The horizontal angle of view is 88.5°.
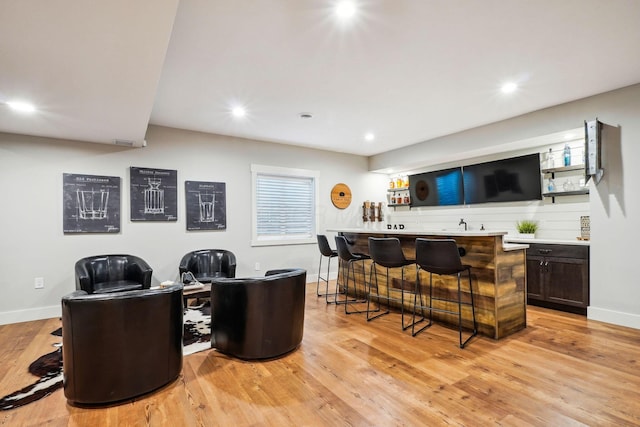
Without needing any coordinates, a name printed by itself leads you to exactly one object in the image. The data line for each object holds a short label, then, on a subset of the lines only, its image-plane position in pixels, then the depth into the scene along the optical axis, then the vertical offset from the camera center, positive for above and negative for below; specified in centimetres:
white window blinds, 560 +17
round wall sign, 645 +37
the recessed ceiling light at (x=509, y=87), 340 +132
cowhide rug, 220 -120
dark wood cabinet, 388 -82
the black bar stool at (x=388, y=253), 358 -44
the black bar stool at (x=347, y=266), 424 -80
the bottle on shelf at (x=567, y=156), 443 +75
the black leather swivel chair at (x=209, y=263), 447 -66
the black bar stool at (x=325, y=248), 466 -48
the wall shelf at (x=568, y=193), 430 +25
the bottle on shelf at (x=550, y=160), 468 +72
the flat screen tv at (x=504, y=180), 478 +49
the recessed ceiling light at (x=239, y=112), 405 +132
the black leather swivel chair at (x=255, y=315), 270 -83
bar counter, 317 -74
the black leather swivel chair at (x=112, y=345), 204 -82
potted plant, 469 -24
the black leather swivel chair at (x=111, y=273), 364 -67
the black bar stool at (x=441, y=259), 303 -44
